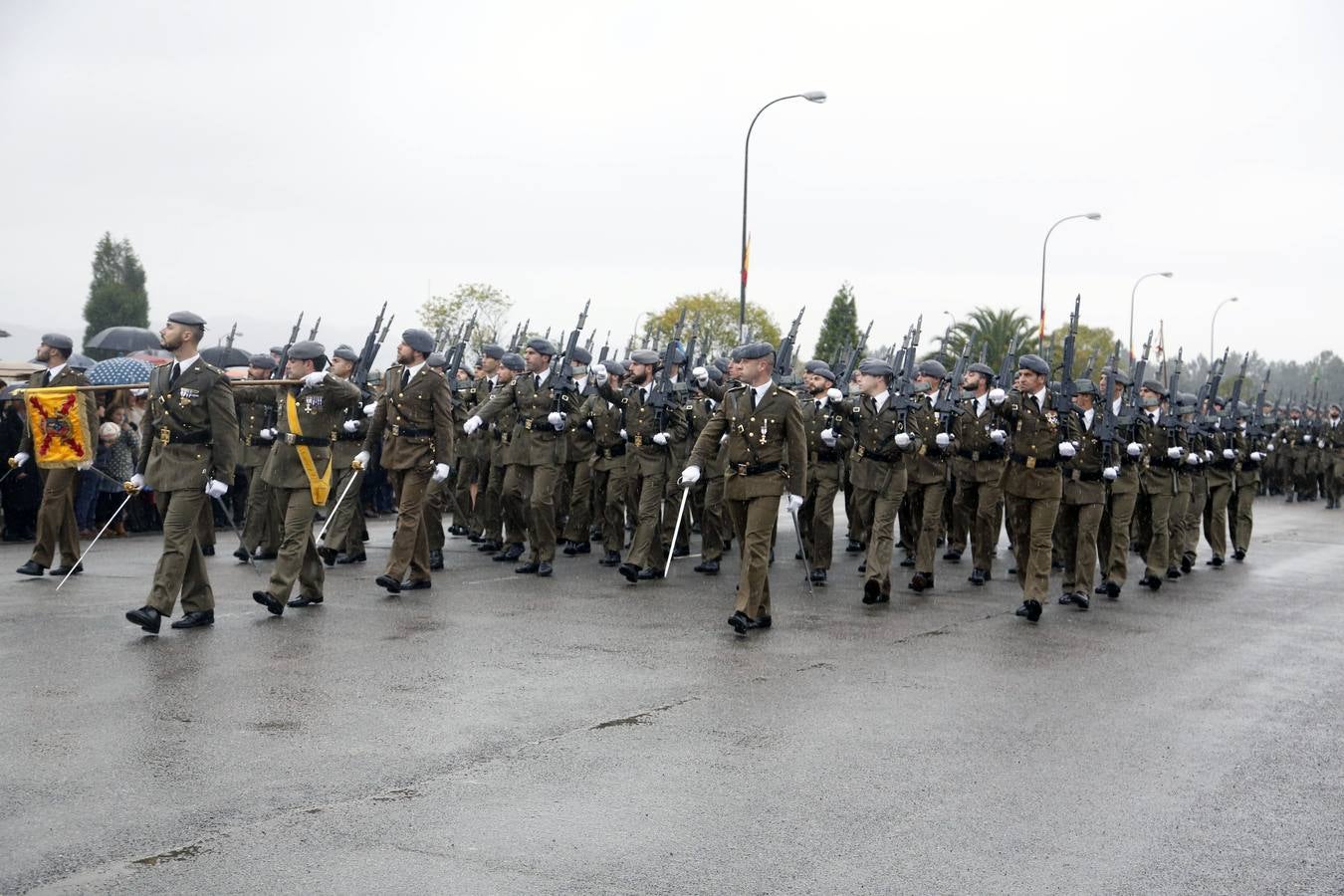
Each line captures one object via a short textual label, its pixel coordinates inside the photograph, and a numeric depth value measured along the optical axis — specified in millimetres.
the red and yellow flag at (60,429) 12484
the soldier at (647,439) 13484
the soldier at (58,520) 12328
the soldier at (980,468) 14180
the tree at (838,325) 56625
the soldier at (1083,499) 12352
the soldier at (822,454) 13695
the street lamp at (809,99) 28706
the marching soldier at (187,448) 9609
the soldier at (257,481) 13664
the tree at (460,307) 48375
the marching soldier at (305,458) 10570
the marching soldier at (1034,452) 11820
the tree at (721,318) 53219
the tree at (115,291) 54375
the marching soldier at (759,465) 10242
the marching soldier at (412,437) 11562
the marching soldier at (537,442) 13359
